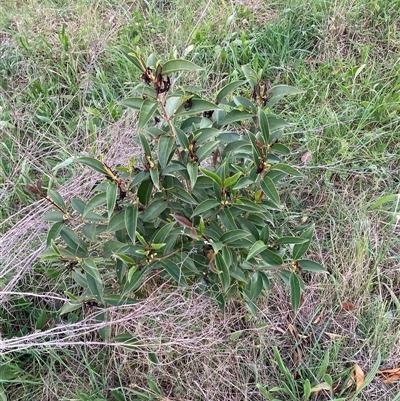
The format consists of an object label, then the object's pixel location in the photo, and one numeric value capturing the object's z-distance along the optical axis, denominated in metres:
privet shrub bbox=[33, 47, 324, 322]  1.29
